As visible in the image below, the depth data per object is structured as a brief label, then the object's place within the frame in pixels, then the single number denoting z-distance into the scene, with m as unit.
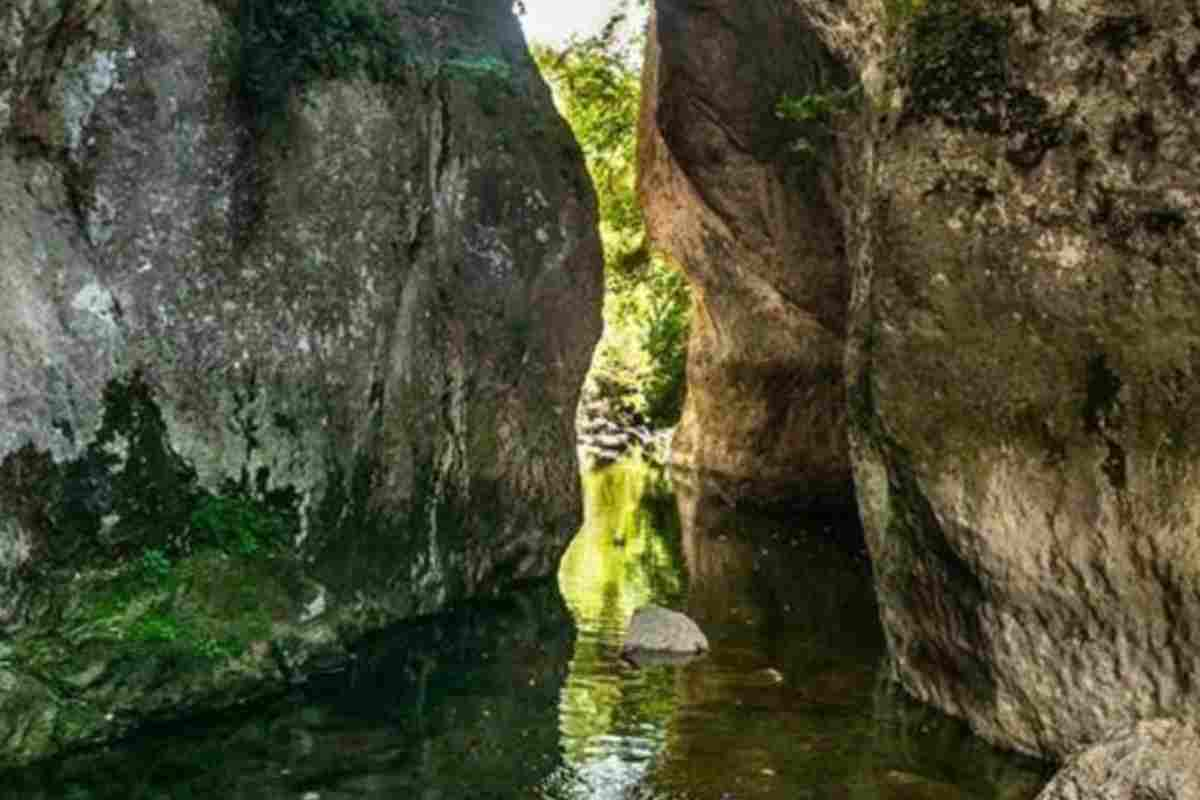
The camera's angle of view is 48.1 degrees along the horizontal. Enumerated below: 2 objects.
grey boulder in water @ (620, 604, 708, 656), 12.59
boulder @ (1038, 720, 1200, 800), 7.49
